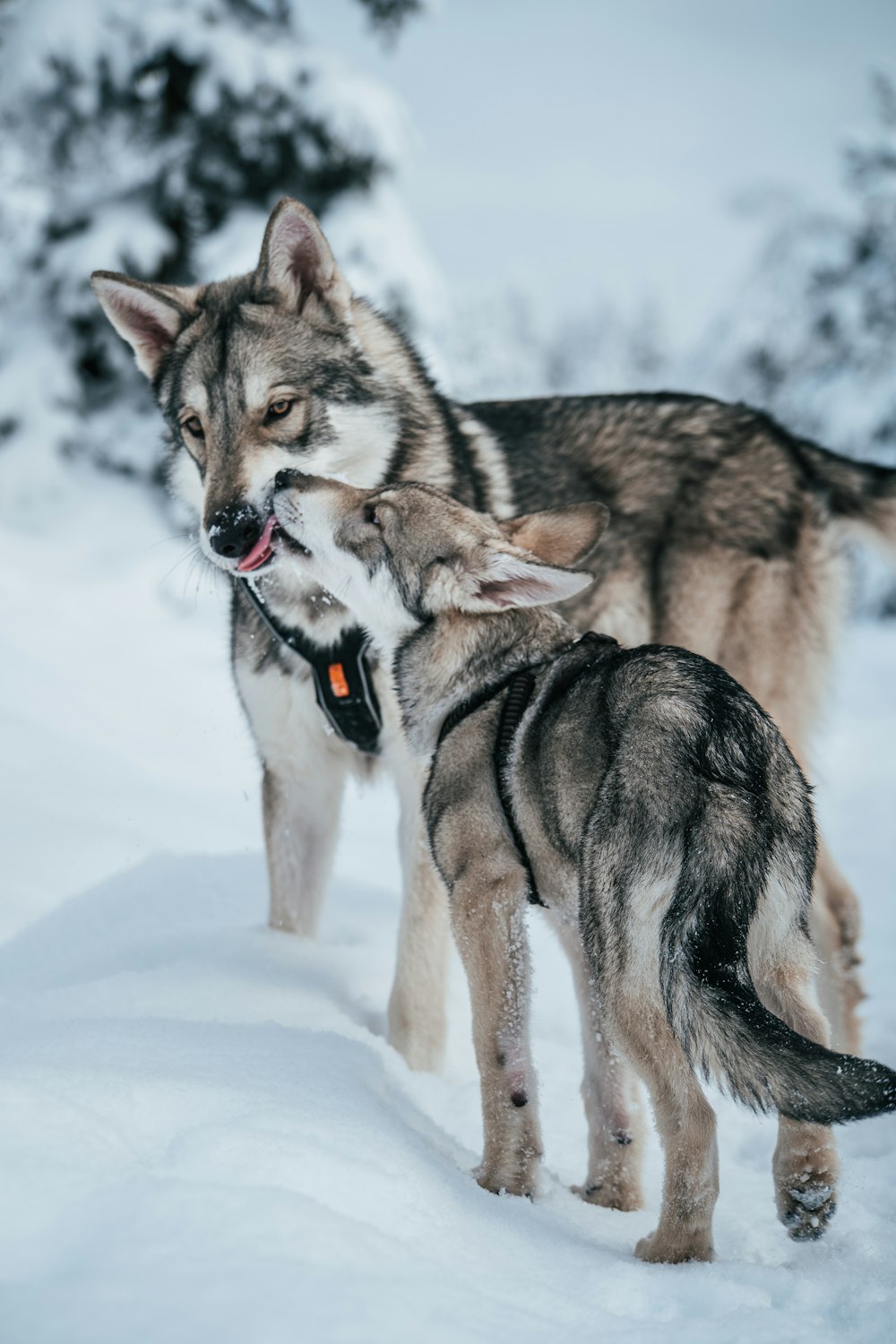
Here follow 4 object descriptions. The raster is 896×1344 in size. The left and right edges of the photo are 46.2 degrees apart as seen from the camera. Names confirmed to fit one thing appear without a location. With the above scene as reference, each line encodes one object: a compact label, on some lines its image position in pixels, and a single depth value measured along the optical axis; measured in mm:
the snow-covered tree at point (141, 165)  10234
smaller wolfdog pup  2205
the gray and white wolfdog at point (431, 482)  3596
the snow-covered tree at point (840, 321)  17906
